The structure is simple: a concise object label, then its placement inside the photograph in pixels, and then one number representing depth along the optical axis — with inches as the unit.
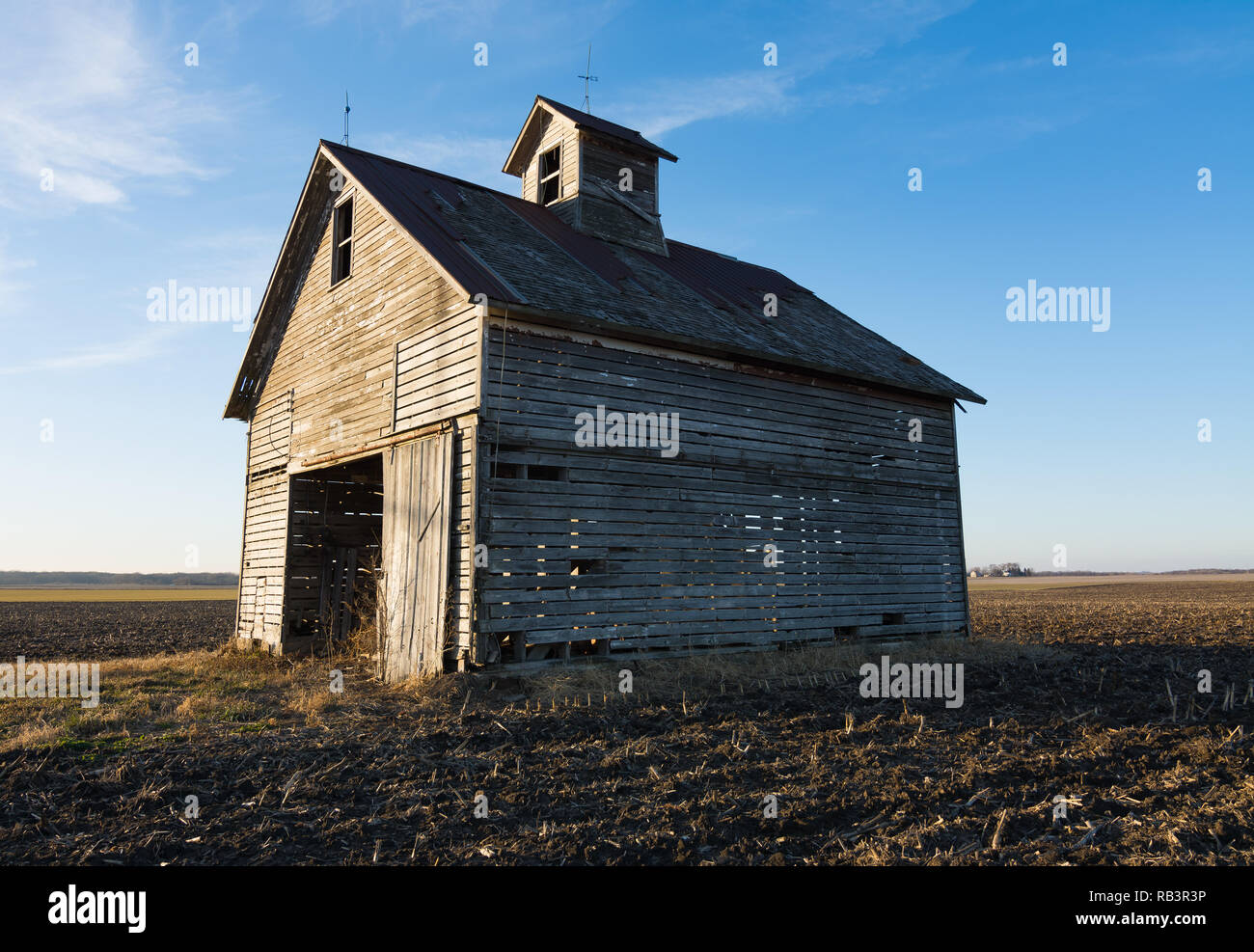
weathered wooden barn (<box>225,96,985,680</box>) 425.1
